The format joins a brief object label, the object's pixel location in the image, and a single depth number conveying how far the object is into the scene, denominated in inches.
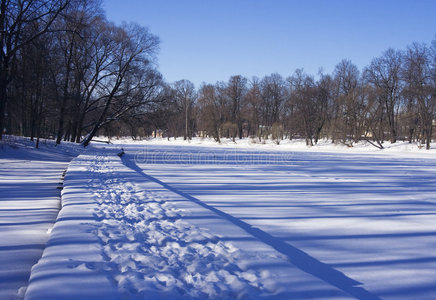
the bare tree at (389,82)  1696.6
